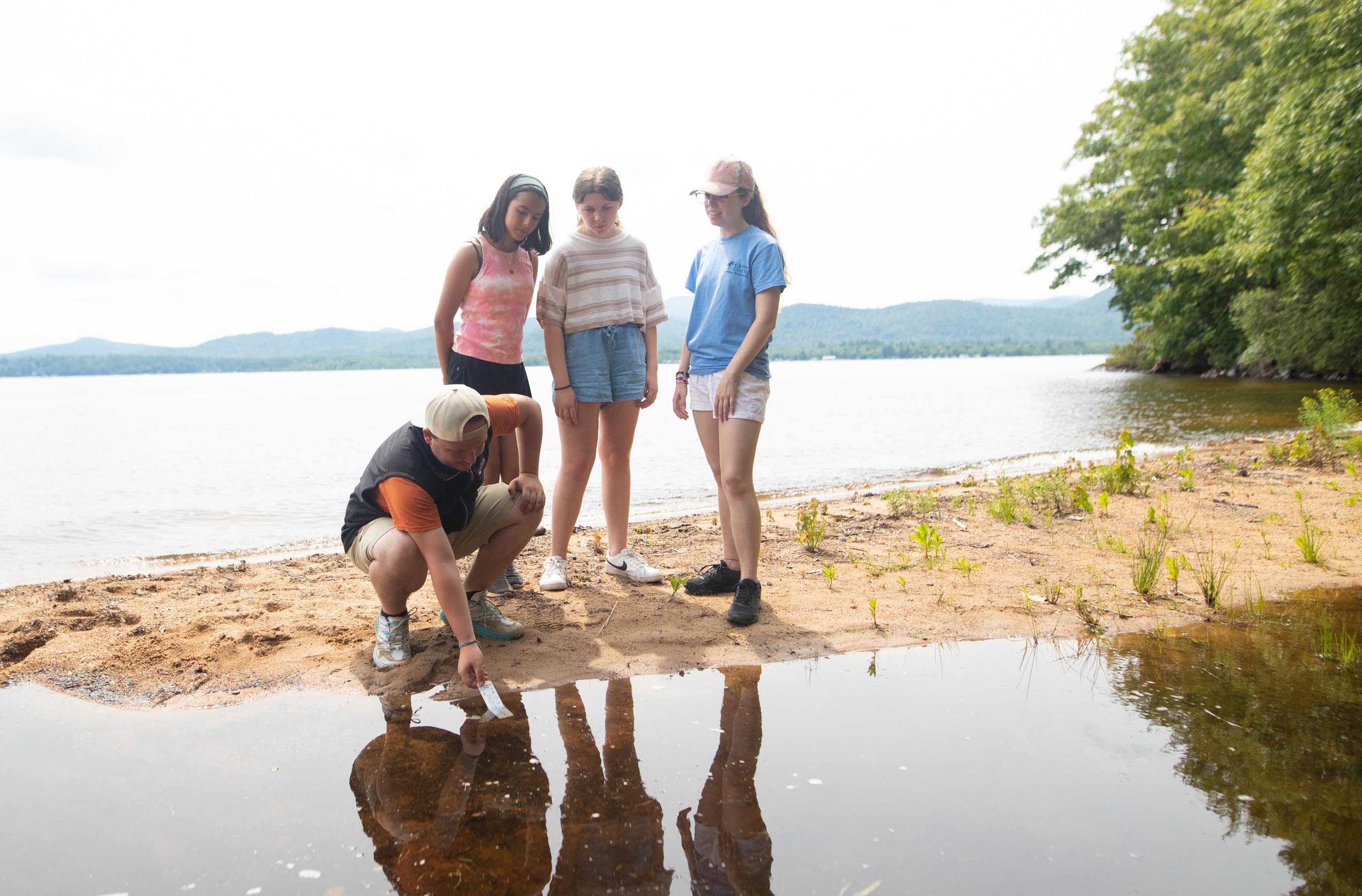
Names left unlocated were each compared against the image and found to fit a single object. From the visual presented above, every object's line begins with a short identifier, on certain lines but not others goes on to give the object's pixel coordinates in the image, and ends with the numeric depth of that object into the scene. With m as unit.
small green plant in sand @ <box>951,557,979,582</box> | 4.40
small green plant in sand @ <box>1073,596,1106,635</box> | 3.56
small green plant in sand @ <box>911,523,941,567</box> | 4.67
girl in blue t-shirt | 3.85
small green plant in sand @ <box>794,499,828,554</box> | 5.15
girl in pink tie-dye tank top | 3.94
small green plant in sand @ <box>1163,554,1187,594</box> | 3.91
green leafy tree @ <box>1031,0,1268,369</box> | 24.66
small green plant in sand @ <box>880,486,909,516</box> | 6.51
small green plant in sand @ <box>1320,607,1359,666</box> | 3.07
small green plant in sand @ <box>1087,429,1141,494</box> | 6.60
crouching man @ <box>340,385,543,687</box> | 2.97
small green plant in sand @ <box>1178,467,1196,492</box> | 6.71
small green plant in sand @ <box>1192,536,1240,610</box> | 3.75
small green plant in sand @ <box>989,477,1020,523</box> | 5.84
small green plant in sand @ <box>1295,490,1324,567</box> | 4.38
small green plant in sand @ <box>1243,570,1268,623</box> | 3.61
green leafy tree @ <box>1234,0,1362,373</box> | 14.54
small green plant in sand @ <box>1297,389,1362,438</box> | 9.68
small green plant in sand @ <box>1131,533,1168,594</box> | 3.94
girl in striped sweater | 4.20
